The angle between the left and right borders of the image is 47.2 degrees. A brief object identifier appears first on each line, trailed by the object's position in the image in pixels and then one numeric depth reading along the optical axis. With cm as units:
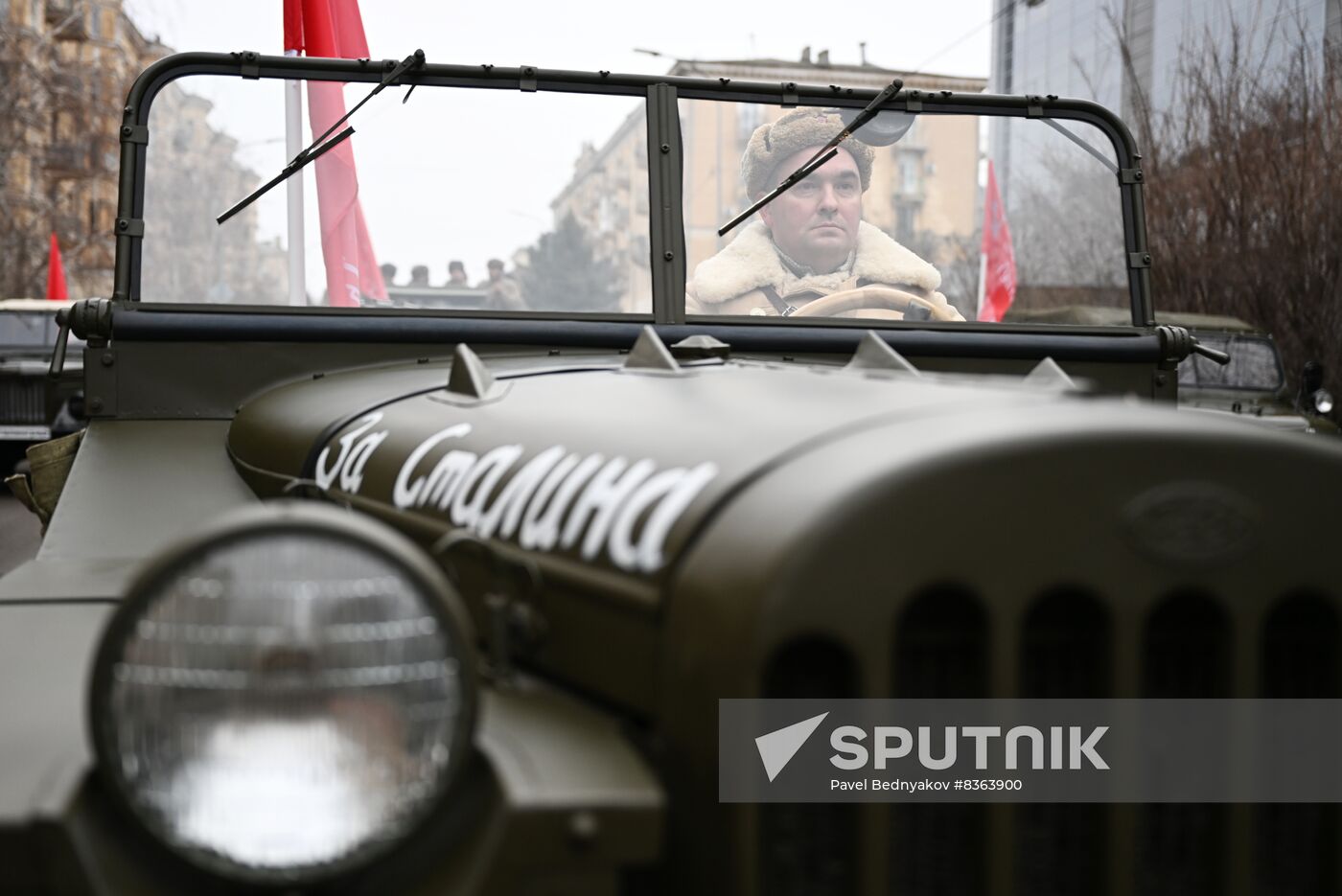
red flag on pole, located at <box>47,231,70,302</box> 1633
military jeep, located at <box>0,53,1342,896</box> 112
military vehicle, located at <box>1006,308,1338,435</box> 1111
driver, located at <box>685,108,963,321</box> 304
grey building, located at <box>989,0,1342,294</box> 1243
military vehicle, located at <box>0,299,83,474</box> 1227
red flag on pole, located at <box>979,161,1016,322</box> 329
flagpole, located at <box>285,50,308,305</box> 302
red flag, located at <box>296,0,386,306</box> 301
